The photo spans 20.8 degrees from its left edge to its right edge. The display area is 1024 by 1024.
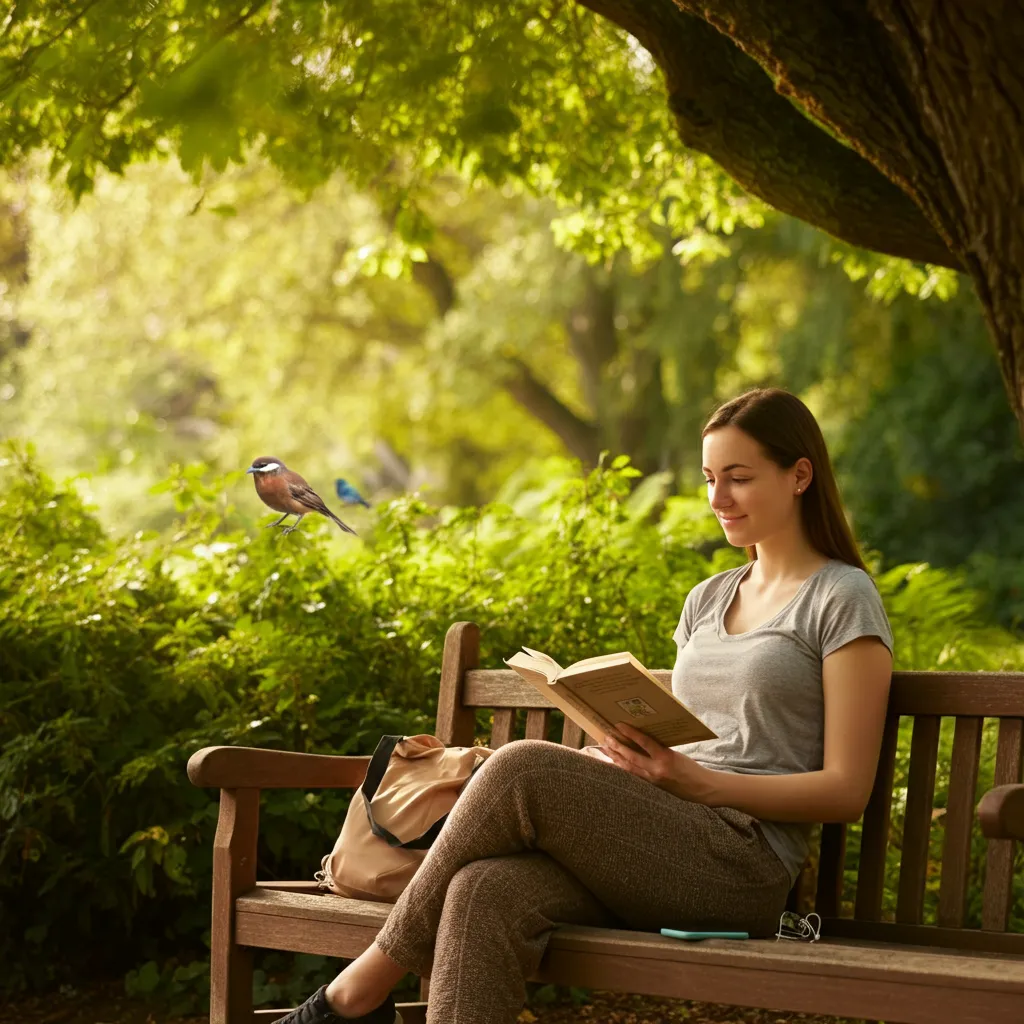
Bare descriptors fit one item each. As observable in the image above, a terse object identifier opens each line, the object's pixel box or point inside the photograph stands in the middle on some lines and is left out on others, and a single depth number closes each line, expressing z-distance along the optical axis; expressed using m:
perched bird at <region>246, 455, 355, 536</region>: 6.27
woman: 5.35
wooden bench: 4.74
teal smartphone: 5.29
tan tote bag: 6.40
